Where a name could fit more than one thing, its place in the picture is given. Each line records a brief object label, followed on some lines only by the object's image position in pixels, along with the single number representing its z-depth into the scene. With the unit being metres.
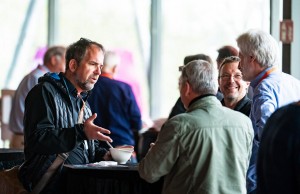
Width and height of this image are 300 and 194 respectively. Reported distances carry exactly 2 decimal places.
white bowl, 5.13
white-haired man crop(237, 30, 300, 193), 4.83
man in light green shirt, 4.21
